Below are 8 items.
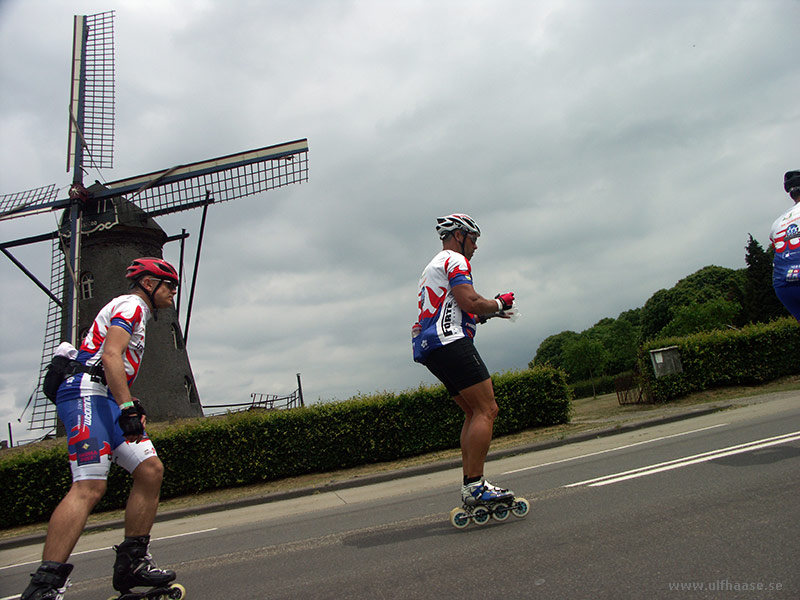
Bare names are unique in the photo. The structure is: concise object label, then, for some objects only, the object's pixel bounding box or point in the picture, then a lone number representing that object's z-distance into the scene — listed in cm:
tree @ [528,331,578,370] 10562
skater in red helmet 303
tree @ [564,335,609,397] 6994
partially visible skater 488
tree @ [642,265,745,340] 7019
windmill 2138
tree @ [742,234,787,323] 5583
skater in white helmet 398
